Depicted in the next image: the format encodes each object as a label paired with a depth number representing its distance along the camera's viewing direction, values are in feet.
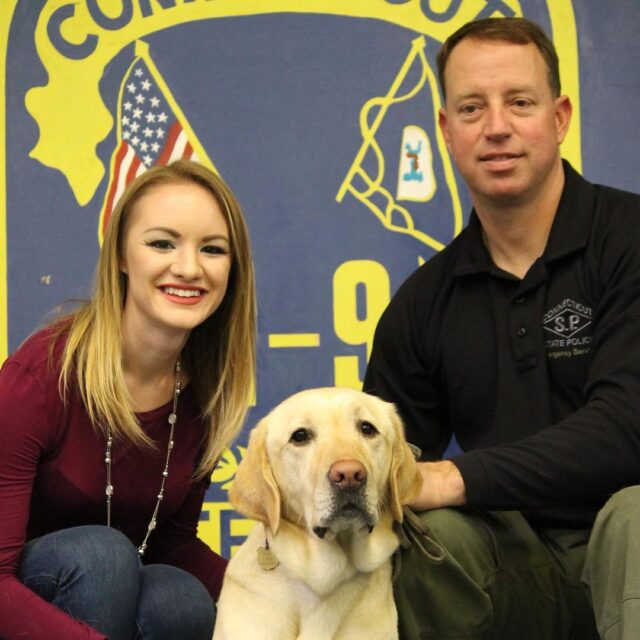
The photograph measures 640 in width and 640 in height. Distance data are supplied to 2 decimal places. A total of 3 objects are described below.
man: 6.73
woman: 7.04
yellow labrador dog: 6.52
